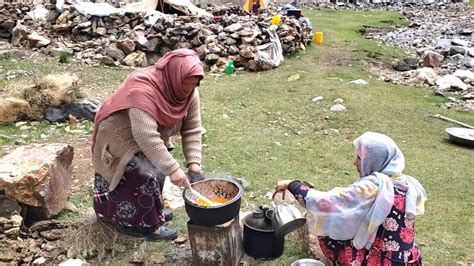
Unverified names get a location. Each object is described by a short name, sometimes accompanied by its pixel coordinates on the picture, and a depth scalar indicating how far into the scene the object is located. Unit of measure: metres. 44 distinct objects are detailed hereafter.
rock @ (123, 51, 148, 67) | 10.20
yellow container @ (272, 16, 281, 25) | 11.84
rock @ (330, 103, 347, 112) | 7.50
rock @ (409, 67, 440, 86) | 9.82
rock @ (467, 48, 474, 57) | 12.81
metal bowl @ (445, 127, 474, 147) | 6.39
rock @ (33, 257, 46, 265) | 3.49
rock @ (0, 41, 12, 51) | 11.15
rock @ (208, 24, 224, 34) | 11.19
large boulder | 3.72
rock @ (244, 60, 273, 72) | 10.18
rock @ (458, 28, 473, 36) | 17.66
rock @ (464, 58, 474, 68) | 11.50
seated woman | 2.83
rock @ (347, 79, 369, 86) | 9.13
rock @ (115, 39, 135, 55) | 10.44
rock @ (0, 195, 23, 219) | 3.74
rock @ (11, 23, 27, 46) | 11.53
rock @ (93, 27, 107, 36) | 11.49
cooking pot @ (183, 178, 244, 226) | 3.03
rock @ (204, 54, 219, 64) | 10.22
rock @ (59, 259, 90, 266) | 3.36
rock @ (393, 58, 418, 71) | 11.12
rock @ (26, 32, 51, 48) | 11.00
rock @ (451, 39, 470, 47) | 14.36
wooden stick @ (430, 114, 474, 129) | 6.98
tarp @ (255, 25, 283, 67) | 10.35
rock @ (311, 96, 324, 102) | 8.04
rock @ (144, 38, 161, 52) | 10.59
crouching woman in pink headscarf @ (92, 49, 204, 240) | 3.04
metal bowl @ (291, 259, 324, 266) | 3.29
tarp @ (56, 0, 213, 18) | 11.78
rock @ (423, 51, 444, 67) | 11.44
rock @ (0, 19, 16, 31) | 12.29
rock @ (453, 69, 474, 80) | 10.00
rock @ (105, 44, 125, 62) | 10.33
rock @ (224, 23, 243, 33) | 11.07
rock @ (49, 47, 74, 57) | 10.69
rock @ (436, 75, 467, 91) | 9.37
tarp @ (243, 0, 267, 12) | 15.52
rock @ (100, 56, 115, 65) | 10.15
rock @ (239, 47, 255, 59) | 10.34
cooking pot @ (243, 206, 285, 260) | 3.40
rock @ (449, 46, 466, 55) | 12.97
